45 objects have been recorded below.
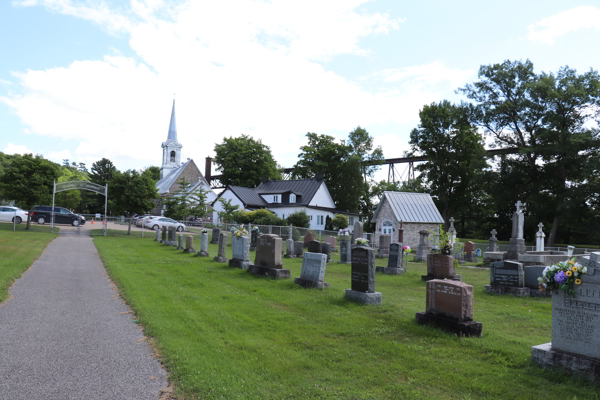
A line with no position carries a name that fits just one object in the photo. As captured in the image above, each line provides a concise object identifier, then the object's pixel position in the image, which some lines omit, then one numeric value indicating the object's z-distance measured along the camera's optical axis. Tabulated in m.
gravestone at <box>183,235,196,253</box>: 22.33
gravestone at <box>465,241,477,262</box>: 25.59
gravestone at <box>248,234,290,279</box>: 13.89
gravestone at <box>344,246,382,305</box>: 9.91
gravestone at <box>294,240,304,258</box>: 22.42
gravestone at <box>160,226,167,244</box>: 28.29
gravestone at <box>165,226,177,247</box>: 26.23
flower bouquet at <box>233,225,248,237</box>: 17.80
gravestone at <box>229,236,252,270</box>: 16.16
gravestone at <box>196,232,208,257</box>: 20.64
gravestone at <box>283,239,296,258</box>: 22.31
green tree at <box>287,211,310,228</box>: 43.06
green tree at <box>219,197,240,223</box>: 41.38
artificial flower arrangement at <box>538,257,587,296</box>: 5.84
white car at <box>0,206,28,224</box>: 38.06
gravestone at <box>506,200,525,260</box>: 22.08
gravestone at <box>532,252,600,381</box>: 5.64
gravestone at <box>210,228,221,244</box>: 30.55
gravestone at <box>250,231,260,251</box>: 25.84
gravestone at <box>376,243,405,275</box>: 17.08
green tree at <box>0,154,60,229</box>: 31.83
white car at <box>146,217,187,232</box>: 41.44
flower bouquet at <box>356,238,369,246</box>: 18.82
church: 69.85
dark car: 37.85
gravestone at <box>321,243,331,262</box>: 21.27
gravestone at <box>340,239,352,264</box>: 21.05
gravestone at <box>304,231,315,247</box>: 28.35
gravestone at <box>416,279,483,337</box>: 7.35
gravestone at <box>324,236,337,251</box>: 28.03
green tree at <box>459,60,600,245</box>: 38.94
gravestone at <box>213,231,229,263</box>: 18.38
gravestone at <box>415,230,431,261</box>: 23.78
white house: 53.22
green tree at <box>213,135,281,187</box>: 65.25
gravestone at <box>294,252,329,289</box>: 11.87
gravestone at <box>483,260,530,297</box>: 12.38
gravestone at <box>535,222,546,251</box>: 27.28
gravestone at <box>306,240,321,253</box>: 18.16
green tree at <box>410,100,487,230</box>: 51.81
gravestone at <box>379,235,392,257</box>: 24.58
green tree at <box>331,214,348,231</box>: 47.78
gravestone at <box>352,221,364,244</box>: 26.20
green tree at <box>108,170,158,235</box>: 35.19
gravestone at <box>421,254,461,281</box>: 14.77
